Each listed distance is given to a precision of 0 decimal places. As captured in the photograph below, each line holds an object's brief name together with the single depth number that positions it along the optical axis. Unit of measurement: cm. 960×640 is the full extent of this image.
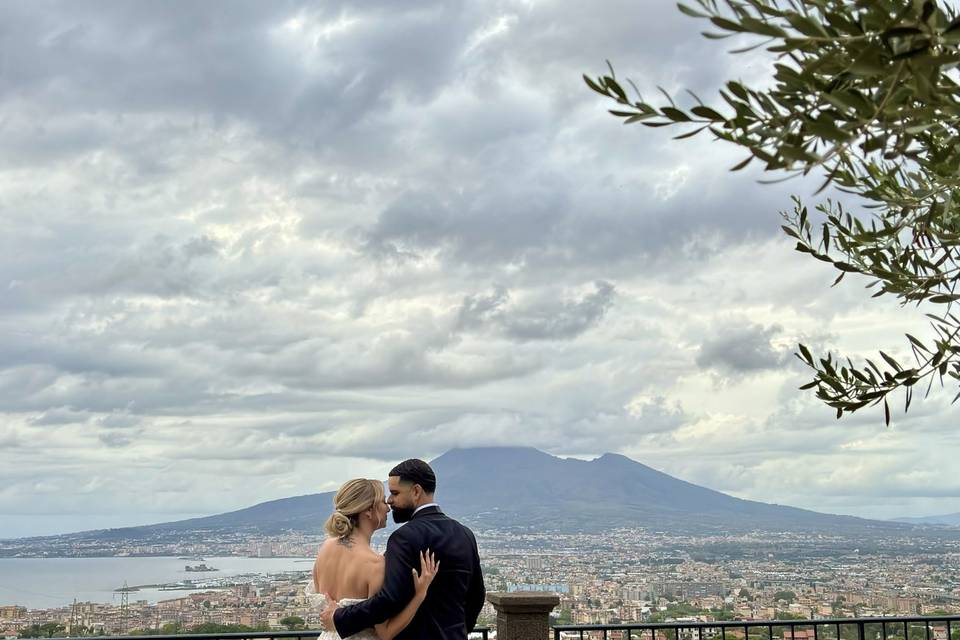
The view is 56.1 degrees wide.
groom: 388
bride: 400
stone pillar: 622
